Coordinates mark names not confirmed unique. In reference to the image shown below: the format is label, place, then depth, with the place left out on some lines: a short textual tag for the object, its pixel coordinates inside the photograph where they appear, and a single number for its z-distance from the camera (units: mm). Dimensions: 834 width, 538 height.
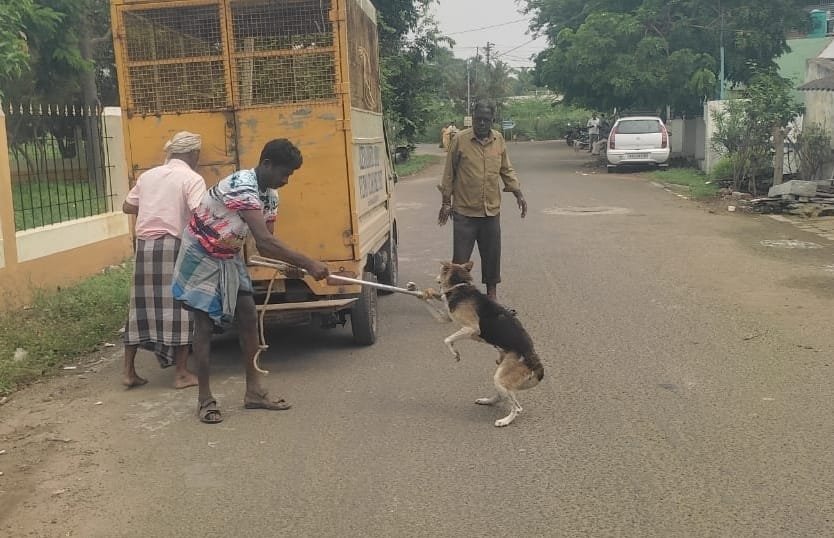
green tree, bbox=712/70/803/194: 15695
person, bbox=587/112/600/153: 35125
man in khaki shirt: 7090
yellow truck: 5863
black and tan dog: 4859
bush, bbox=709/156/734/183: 16981
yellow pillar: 7742
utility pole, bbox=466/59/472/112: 59175
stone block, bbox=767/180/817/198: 13695
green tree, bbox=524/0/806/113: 23328
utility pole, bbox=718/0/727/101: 23531
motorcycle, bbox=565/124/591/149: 40156
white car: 23344
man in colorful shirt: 4828
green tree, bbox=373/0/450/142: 25672
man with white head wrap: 5625
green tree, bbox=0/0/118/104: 14758
